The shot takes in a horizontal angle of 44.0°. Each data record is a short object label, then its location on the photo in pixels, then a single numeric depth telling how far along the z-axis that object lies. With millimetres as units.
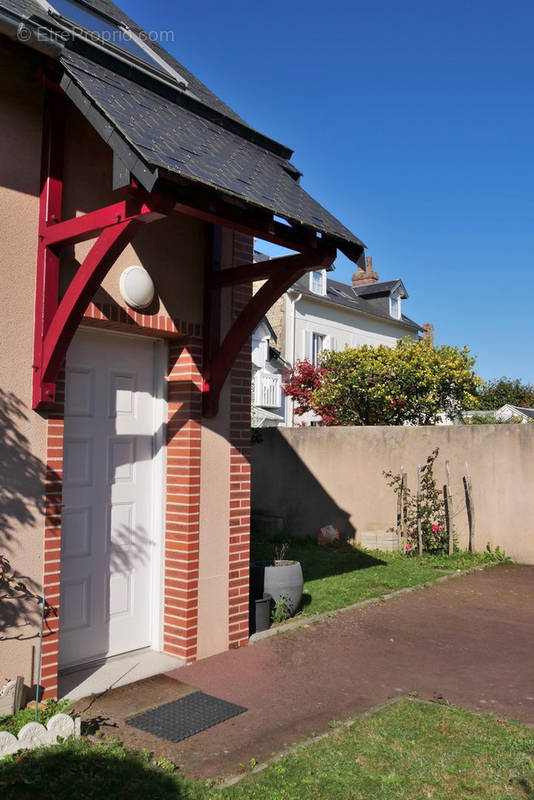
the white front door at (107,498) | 4941
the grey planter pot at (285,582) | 6477
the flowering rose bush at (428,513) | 10516
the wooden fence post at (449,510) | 10414
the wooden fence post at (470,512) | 10453
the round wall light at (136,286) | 4898
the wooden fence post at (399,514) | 10852
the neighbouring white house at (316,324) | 23000
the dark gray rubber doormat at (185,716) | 4070
